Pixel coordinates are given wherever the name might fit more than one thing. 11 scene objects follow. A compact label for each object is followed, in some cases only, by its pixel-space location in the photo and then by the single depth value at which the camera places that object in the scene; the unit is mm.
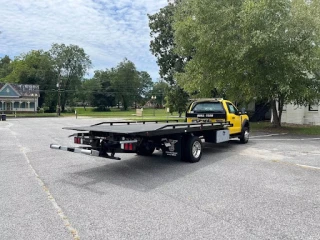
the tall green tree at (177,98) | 34531
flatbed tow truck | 6953
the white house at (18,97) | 60812
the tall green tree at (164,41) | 34688
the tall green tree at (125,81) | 102375
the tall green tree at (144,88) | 113138
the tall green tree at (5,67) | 100288
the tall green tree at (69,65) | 78938
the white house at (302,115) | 25672
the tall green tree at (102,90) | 97688
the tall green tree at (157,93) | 123500
